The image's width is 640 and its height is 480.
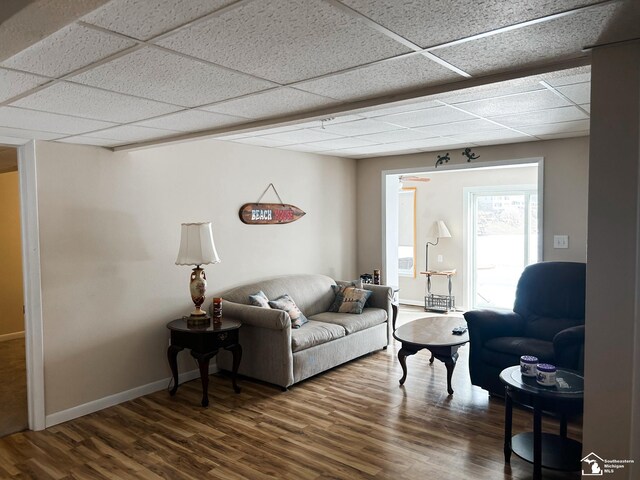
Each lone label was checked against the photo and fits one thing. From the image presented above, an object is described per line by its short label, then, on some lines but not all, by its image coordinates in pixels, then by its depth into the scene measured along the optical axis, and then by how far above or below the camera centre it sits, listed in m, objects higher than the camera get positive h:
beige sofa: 4.33 -1.06
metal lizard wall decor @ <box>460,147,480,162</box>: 5.60 +0.73
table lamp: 4.18 -0.27
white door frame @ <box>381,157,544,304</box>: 5.66 +0.34
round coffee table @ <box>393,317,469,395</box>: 4.15 -1.05
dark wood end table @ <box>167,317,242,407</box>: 4.01 -1.01
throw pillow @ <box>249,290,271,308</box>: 4.68 -0.76
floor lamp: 7.81 -0.18
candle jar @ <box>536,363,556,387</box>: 2.91 -0.94
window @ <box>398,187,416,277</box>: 8.36 -0.21
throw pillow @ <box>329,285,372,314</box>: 5.37 -0.89
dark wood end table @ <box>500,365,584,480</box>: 2.79 -1.15
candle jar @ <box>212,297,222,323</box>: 4.29 -0.78
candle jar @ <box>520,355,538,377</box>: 3.05 -0.92
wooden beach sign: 5.12 +0.08
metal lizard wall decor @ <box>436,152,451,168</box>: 5.80 +0.70
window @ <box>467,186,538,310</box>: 7.37 -0.33
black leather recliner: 3.96 -0.89
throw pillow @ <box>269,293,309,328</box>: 4.79 -0.87
